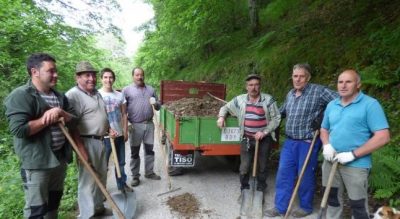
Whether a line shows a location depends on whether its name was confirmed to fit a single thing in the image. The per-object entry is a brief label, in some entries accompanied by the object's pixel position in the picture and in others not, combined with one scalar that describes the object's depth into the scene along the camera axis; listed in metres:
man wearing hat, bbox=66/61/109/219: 3.84
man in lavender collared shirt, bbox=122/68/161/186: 5.51
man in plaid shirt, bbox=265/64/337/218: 4.14
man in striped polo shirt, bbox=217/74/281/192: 4.59
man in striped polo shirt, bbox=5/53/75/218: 2.90
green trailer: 5.22
